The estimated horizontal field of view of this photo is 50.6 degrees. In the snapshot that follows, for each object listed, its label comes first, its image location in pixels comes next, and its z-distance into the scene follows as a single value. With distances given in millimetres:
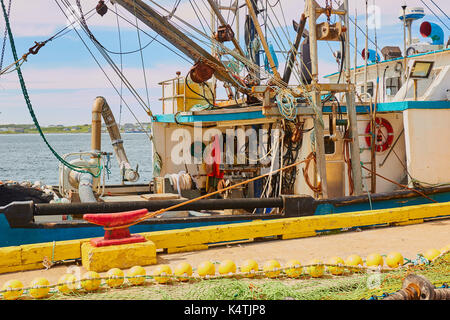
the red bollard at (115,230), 5582
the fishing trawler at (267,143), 7902
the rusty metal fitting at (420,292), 3242
